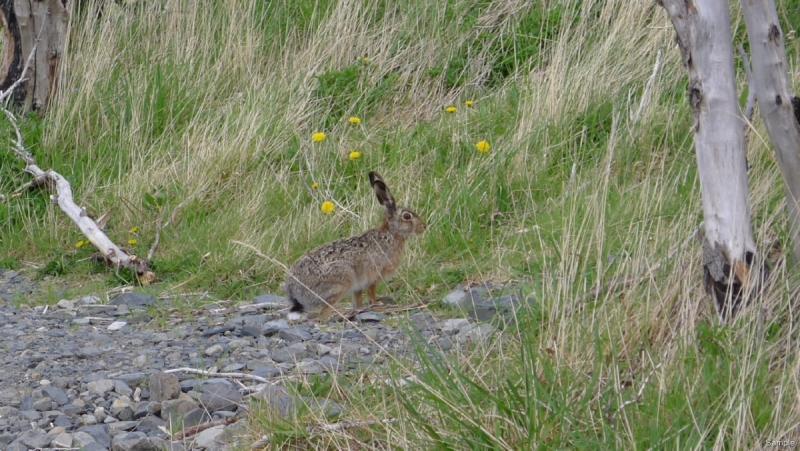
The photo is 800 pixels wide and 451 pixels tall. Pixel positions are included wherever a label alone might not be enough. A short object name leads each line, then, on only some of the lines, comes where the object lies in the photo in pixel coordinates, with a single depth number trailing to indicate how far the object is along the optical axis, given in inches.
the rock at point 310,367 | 360.1
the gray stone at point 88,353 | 415.2
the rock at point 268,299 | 505.4
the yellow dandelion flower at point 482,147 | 596.1
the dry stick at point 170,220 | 581.0
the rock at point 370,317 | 460.1
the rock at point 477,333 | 346.7
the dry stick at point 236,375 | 365.7
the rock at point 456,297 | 456.1
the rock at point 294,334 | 427.8
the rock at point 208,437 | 312.8
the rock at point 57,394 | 360.8
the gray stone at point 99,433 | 326.0
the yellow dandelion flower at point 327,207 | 571.5
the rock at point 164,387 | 354.6
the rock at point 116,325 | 469.6
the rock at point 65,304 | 514.3
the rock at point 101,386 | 365.1
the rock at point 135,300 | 513.0
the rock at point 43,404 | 354.0
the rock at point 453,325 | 409.7
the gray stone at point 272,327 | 440.8
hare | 472.4
